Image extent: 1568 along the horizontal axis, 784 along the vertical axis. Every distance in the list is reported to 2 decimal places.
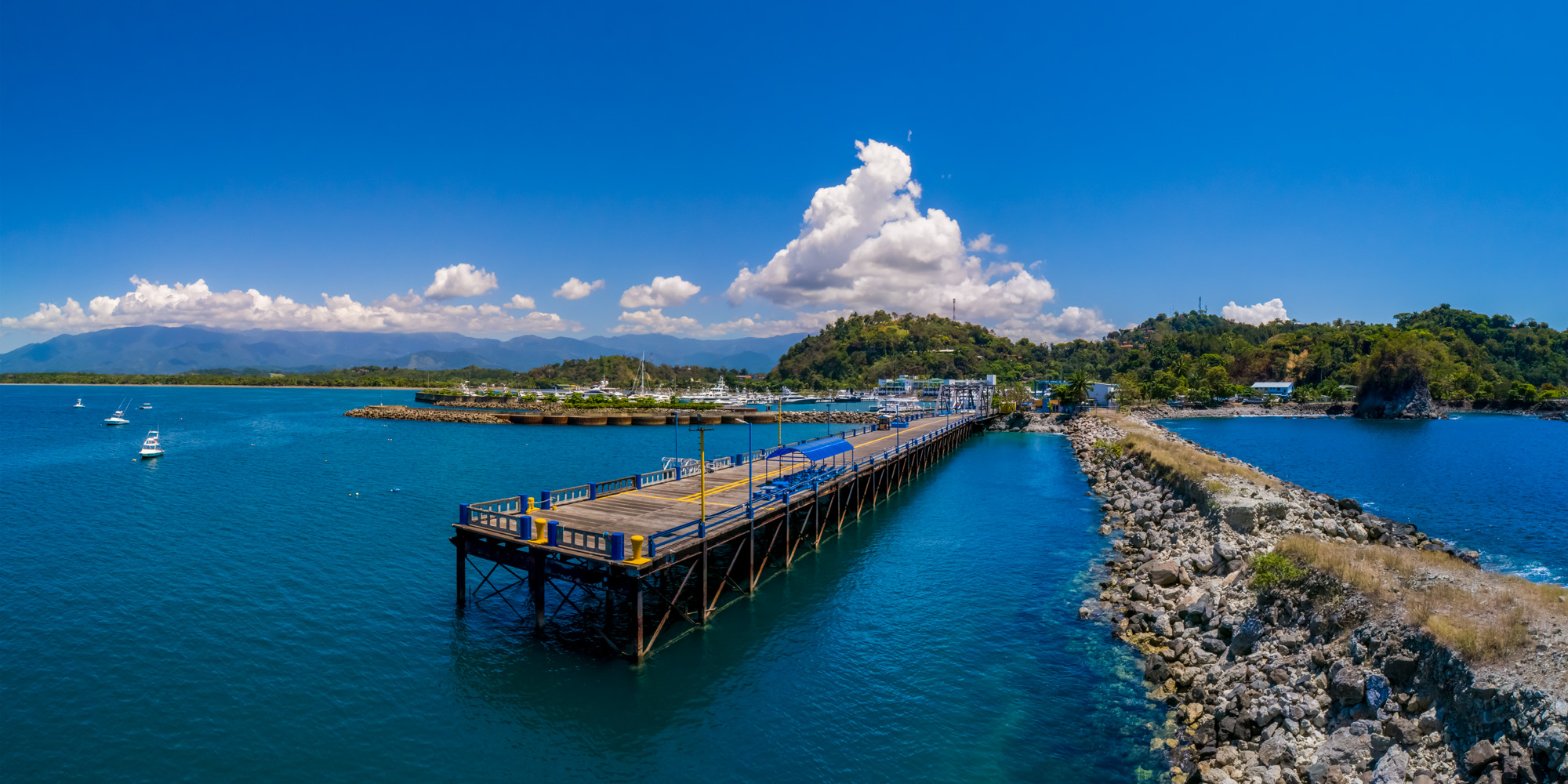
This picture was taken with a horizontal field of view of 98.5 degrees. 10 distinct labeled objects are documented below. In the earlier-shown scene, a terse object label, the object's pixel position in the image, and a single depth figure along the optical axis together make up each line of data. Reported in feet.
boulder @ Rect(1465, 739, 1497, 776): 40.57
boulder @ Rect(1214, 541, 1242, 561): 85.30
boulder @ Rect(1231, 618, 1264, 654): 65.41
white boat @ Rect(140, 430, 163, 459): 220.64
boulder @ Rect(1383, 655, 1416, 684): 49.83
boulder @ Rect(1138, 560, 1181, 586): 90.43
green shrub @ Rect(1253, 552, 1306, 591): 68.39
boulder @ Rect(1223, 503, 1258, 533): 96.17
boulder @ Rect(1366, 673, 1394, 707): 49.93
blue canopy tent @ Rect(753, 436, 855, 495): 118.83
